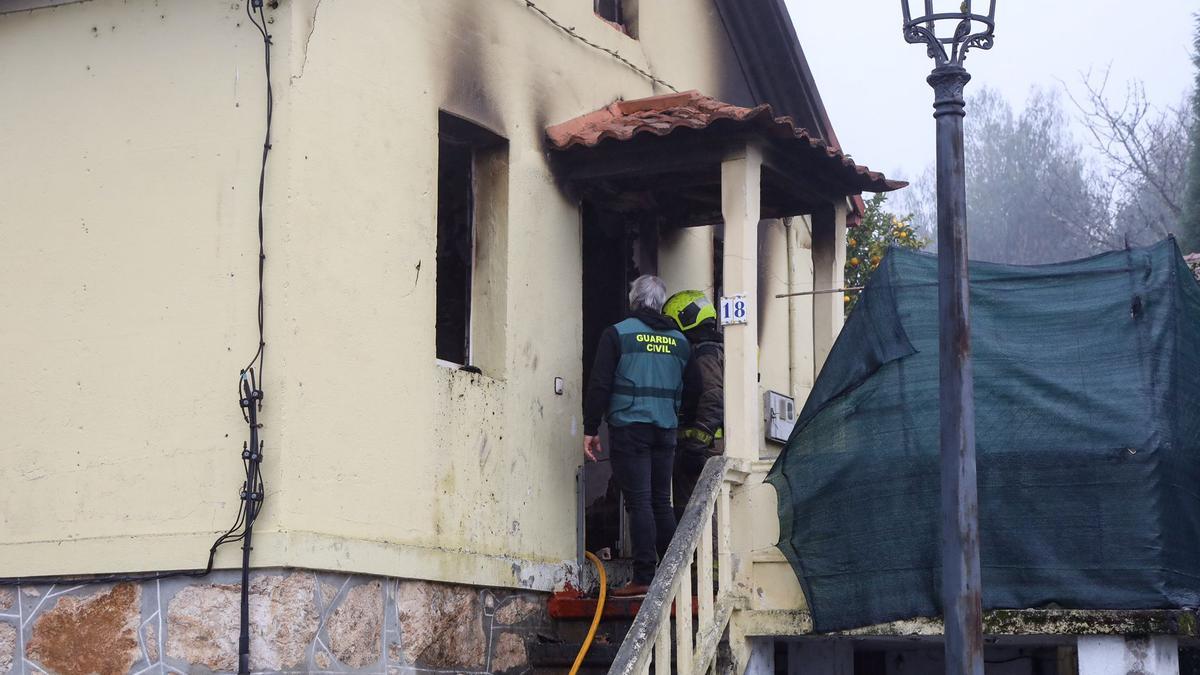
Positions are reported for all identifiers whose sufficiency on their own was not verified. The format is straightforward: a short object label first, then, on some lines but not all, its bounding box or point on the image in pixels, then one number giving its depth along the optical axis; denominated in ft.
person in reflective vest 31.45
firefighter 33.53
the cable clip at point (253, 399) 26.48
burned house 26.68
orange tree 59.67
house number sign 32.40
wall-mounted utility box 42.80
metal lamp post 21.13
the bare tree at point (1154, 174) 96.12
